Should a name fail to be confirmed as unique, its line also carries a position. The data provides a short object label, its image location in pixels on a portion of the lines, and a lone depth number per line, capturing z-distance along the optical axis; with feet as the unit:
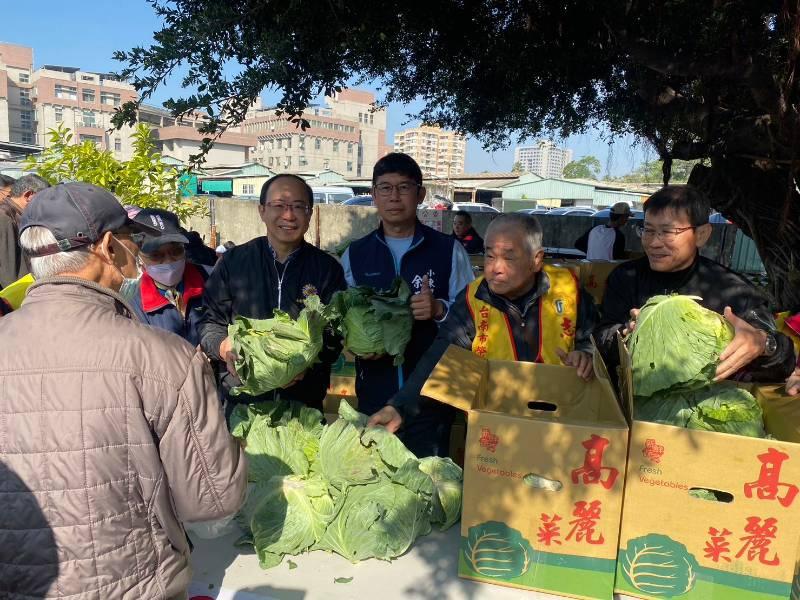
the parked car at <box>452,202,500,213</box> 99.47
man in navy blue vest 10.18
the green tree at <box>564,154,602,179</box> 358.19
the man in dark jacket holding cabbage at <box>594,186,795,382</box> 8.30
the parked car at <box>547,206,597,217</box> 101.86
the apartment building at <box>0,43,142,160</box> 248.32
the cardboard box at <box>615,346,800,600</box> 5.21
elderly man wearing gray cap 4.61
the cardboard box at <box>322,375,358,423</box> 13.33
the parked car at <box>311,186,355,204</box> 110.44
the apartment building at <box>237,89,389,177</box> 286.87
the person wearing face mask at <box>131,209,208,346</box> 10.52
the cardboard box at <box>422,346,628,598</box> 5.58
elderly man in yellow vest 8.36
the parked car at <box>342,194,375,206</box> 92.57
